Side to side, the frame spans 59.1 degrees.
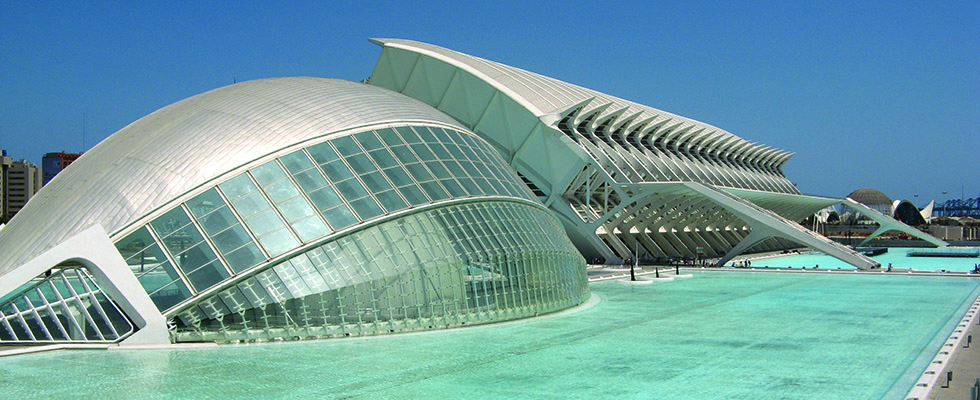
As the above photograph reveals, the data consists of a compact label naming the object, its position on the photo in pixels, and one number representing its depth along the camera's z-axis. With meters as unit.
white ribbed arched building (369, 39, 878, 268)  53.22
